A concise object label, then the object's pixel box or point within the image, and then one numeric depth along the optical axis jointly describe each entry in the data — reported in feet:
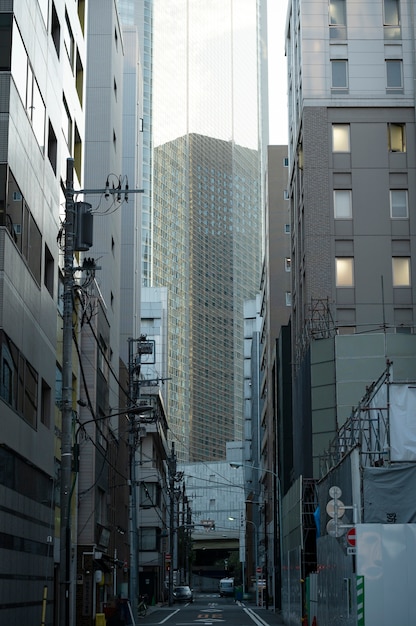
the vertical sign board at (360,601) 75.25
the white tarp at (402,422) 87.49
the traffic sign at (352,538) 76.89
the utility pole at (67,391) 73.26
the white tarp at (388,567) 75.15
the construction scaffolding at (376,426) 87.45
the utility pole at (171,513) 289.14
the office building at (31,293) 81.97
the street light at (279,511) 214.69
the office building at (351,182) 179.52
